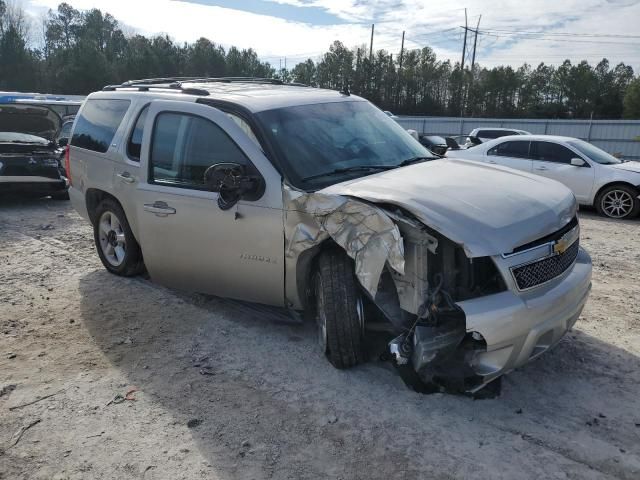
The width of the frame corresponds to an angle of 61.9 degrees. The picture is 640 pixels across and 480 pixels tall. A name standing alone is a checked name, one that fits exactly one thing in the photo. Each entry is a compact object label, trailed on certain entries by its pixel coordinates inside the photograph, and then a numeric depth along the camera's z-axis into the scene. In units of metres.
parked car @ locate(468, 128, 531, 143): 20.14
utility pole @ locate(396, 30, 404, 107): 68.25
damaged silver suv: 3.15
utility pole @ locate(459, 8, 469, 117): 54.80
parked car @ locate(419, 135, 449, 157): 19.28
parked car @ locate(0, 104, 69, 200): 9.88
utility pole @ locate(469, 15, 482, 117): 54.60
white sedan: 9.89
